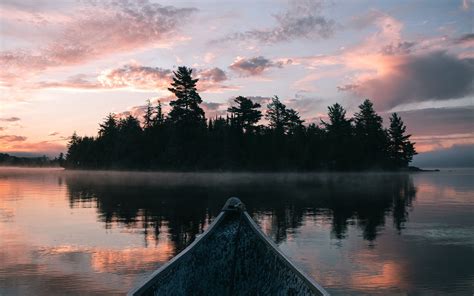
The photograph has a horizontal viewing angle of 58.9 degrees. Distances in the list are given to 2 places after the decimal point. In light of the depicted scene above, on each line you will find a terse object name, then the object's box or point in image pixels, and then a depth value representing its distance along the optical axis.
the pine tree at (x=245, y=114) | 96.12
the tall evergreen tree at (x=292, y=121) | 104.71
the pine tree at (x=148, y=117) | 112.96
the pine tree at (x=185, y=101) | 87.81
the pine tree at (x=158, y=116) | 107.58
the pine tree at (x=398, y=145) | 116.31
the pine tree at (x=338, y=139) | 101.88
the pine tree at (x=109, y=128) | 116.53
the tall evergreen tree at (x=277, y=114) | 103.94
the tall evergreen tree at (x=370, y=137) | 107.88
